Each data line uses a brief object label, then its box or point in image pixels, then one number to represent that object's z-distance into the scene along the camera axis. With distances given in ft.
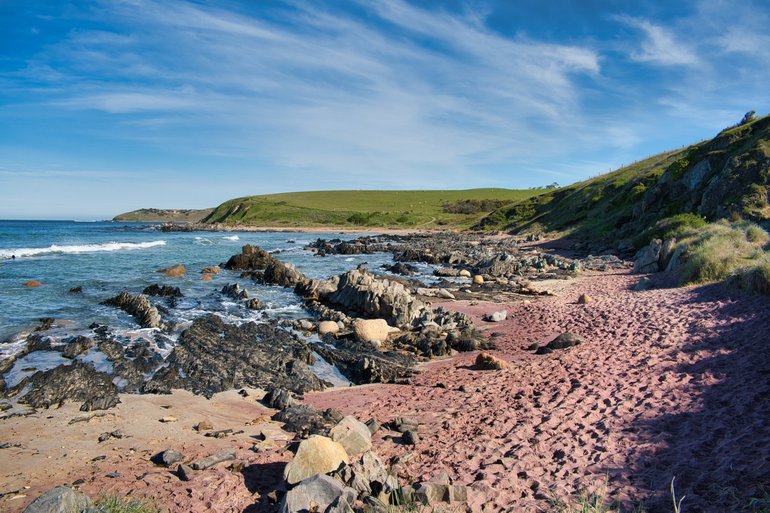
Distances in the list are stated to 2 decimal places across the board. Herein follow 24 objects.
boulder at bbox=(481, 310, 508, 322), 56.90
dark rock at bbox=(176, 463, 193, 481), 22.16
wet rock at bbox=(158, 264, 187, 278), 100.53
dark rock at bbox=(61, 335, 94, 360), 42.93
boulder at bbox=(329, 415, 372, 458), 24.53
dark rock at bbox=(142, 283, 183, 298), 75.97
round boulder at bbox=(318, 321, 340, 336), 54.03
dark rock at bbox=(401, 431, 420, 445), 26.03
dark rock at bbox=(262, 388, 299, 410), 33.27
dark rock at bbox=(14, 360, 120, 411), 32.40
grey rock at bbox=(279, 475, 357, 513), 17.92
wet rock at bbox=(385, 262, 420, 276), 106.32
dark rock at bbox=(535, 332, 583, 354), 41.22
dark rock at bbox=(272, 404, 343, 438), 28.50
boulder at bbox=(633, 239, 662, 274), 80.94
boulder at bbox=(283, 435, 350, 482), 20.88
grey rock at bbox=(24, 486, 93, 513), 16.37
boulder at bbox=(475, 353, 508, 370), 38.27
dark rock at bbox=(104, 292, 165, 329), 54.91
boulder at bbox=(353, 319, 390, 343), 50.67
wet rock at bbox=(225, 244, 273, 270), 114.83
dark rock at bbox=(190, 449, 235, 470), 23.18
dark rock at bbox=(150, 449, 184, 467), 23.66
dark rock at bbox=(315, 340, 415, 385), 39.91
